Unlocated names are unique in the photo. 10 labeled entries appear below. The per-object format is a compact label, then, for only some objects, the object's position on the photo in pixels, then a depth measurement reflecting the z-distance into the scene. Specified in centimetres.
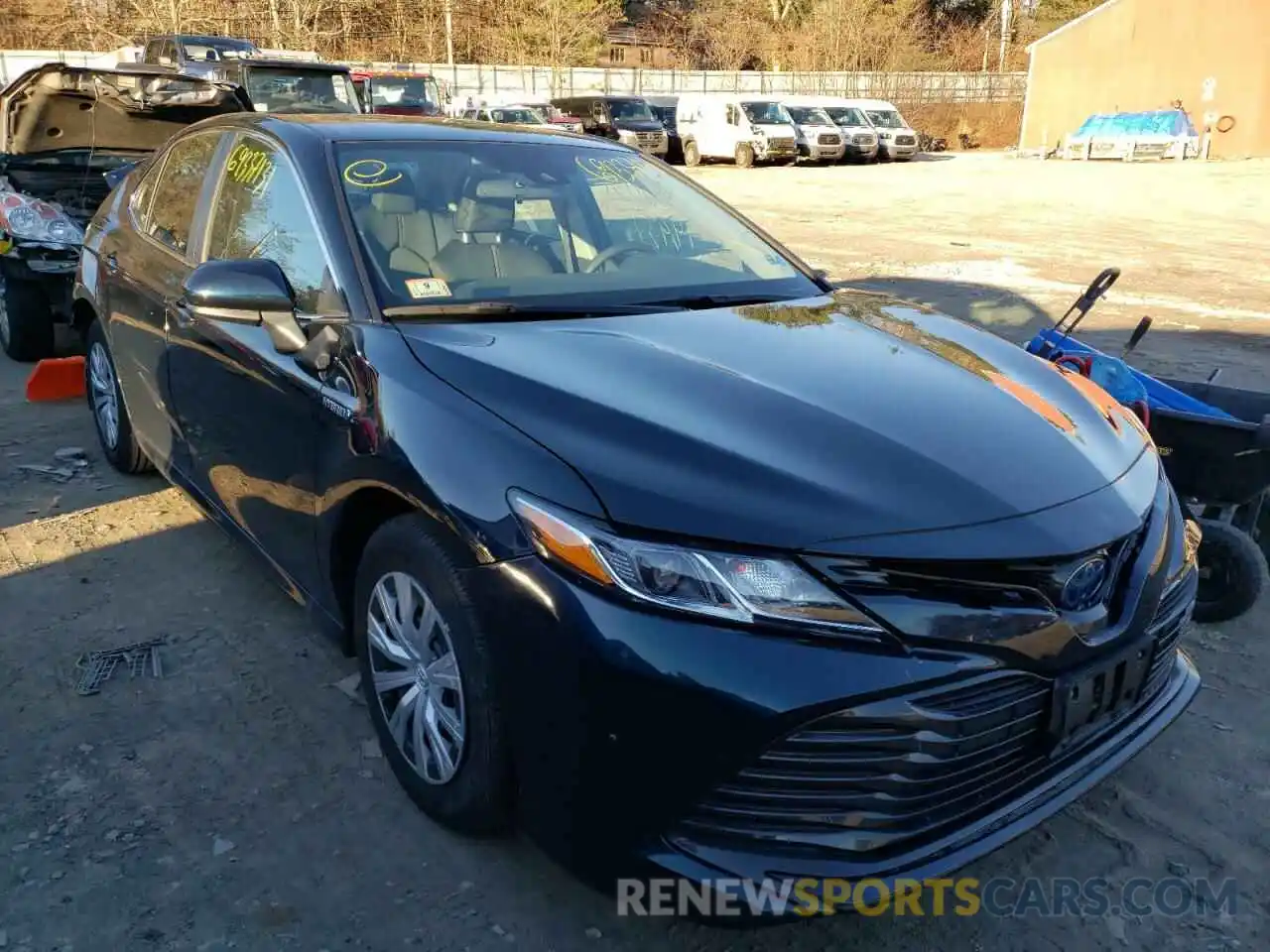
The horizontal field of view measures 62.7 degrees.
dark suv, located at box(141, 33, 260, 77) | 1920
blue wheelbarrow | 362
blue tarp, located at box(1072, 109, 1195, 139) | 3250
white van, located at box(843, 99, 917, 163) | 3222
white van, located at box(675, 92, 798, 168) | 2817
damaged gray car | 663
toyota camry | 189
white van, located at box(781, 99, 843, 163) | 2925
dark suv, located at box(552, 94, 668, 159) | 2875
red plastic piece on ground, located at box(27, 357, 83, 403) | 626
